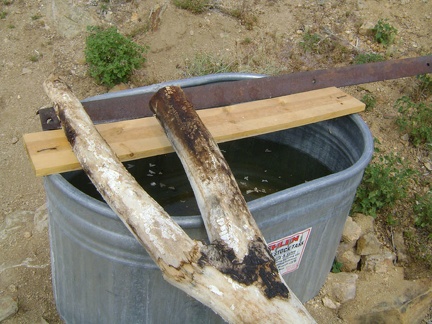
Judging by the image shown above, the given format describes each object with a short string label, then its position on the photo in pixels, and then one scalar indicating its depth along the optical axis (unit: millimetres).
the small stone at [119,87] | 4348
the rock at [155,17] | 4676
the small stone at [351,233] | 3332
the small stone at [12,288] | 3021
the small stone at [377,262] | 3314
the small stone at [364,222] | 3462
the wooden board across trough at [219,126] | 2275
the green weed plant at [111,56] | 4211
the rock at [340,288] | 3143
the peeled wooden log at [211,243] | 1837
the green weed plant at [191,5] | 4783
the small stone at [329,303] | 3115
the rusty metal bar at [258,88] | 2631
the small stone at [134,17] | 4777
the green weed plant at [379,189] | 3482
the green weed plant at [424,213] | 3494
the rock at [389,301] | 3016
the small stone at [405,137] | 4078
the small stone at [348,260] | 3336
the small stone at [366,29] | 4867
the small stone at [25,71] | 4566
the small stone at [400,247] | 3436
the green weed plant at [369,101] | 4246
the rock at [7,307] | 2857
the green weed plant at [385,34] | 4754
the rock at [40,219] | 3389
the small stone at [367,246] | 3365
